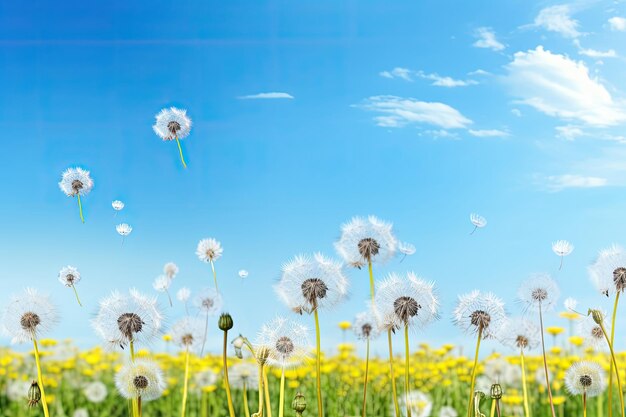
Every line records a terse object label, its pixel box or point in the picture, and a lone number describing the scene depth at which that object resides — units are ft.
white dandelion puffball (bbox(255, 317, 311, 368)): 6.82
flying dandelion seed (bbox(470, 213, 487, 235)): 9.80
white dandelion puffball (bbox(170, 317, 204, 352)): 8.95
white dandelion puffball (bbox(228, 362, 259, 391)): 9.90
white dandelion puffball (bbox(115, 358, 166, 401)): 6.89
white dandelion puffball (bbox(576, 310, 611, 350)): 8.87
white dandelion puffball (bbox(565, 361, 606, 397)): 8.38
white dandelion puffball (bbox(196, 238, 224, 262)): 11.66
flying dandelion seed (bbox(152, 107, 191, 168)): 13.12
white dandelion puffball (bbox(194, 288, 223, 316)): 9.67
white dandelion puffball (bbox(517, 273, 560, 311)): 8.75
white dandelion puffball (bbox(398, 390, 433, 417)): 9.63
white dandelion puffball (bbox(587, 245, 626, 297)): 7.94
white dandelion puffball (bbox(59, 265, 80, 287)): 11.45
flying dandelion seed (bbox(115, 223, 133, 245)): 12.76
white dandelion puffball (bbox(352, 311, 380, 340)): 7.88
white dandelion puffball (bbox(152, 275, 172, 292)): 11.46
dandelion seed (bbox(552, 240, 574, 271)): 9.37
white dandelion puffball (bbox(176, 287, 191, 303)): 10.09
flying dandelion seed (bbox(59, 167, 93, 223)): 13.21
